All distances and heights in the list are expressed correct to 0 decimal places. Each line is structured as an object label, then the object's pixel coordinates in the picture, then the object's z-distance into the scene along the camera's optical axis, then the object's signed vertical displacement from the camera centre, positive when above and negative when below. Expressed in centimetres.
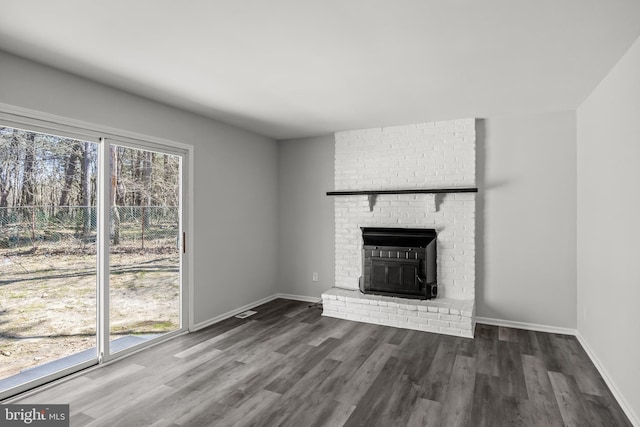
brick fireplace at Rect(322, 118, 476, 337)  398 +2
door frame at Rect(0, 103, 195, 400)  249 +23
